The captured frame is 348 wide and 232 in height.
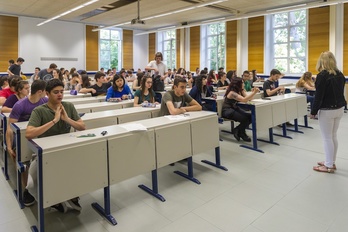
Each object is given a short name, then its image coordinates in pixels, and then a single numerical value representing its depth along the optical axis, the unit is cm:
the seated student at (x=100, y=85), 523
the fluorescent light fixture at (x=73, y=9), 776
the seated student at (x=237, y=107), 444
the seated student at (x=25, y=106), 277
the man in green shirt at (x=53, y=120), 219
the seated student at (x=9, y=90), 341
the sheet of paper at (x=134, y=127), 251
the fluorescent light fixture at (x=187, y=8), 762
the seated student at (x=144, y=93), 416
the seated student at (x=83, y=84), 567
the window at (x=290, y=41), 1009
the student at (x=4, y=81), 461
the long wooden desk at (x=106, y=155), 198
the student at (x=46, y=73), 754
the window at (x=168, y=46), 1461
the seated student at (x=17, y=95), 330
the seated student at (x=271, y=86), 538
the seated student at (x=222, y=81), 751
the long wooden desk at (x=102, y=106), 376
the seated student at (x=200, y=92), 466
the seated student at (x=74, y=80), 641
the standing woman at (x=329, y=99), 308
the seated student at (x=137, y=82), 548
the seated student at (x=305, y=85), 658
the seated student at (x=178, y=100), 345
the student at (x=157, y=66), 607
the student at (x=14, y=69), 833
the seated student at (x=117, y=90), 461
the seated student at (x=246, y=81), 642
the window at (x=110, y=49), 1390
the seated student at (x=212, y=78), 717
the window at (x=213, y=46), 1252
